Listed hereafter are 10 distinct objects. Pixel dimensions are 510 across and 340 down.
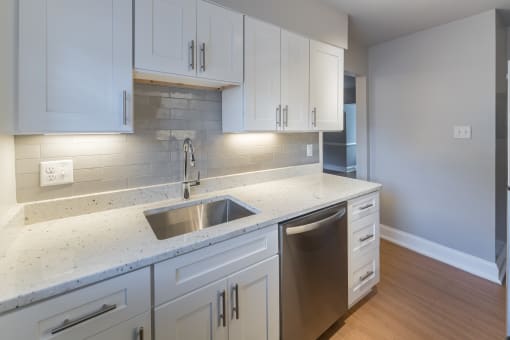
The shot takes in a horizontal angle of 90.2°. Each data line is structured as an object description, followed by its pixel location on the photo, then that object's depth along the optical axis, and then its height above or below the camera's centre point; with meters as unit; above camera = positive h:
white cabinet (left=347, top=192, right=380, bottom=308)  1.72 -0.57
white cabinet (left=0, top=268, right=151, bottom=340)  0.71 -0.46
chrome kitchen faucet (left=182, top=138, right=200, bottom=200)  1.57 -0.01
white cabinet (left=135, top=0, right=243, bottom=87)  1.20 +0.65
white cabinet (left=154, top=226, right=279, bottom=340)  0.96 -0.54
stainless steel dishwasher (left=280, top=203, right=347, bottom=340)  1.33 -0.61
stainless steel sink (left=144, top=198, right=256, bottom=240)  1.43 -0.31
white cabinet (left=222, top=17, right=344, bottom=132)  1.60 +0.57
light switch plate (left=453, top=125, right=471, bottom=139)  2.36 +0.32
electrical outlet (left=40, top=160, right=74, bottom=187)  1.21 -0.03
